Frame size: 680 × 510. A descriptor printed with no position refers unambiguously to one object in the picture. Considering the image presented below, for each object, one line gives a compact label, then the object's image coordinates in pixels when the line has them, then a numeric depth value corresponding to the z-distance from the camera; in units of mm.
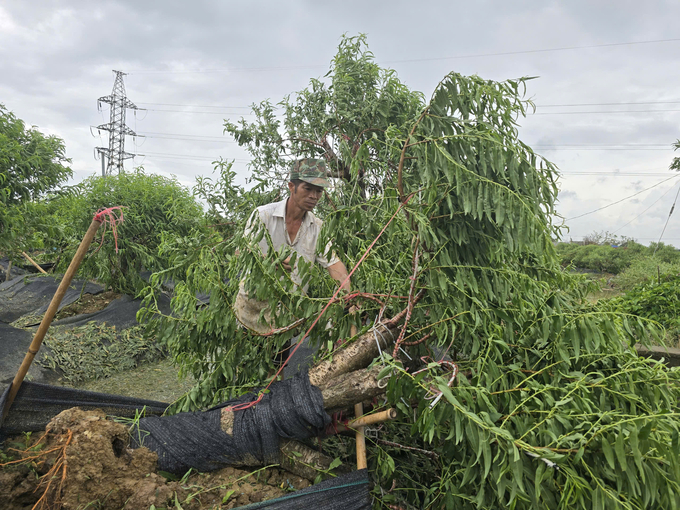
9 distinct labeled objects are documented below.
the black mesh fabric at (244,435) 2141
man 2781
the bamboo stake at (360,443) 2078
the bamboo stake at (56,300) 2018
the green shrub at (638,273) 11148
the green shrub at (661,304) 6383
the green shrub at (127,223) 7332
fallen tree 1636
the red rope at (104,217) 1957
